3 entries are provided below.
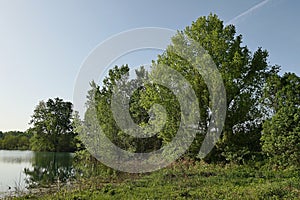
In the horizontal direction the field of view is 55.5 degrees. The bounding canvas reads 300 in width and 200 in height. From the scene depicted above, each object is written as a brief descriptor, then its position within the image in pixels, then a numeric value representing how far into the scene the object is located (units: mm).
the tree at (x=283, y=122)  13984
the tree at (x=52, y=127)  54438
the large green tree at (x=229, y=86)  18141
